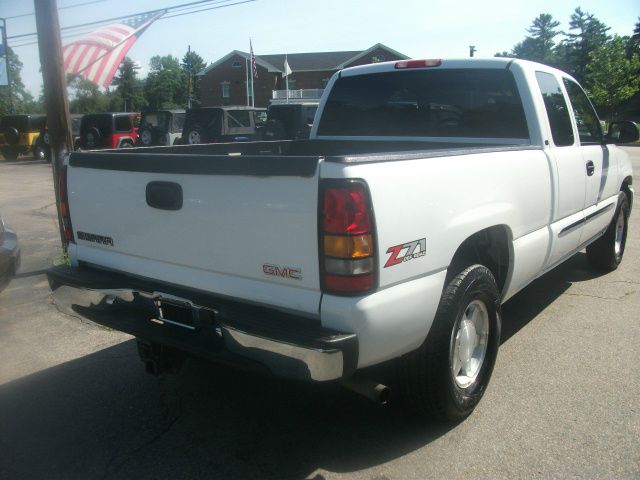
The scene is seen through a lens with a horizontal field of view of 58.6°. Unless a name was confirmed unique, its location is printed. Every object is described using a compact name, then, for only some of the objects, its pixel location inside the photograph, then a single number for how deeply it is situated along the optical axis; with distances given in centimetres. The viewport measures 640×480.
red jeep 2198
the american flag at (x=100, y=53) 918
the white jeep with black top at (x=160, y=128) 2022
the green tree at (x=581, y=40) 7719
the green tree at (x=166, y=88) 8575
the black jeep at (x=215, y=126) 1689
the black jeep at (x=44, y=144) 2605
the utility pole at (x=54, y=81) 631
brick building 5438
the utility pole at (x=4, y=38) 2692
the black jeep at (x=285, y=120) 1506
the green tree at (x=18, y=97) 5499
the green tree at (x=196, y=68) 7694
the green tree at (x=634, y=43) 7104
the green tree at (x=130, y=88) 7806
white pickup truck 235
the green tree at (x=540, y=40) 10694
